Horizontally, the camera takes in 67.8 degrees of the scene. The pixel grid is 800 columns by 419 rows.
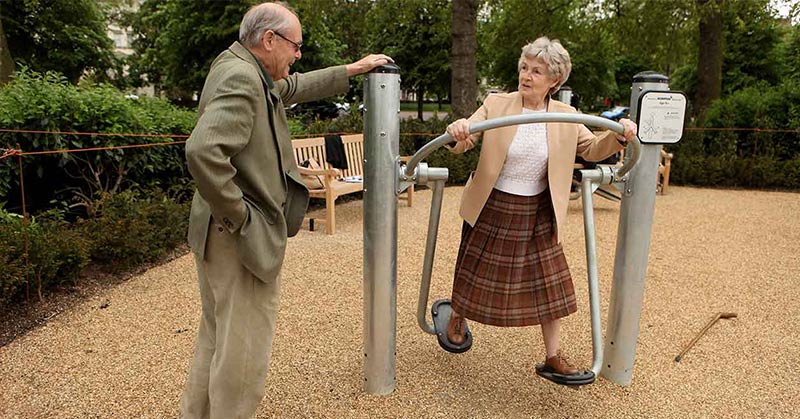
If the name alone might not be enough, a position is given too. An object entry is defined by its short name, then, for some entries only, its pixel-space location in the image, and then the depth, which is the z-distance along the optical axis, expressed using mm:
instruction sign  2537
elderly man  1843
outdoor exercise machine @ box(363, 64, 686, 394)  2564
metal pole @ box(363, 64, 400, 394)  2574
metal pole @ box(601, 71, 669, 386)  2777
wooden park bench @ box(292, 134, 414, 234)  6441
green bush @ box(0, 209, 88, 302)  3691
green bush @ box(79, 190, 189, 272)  4734
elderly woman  2598
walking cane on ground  3426
